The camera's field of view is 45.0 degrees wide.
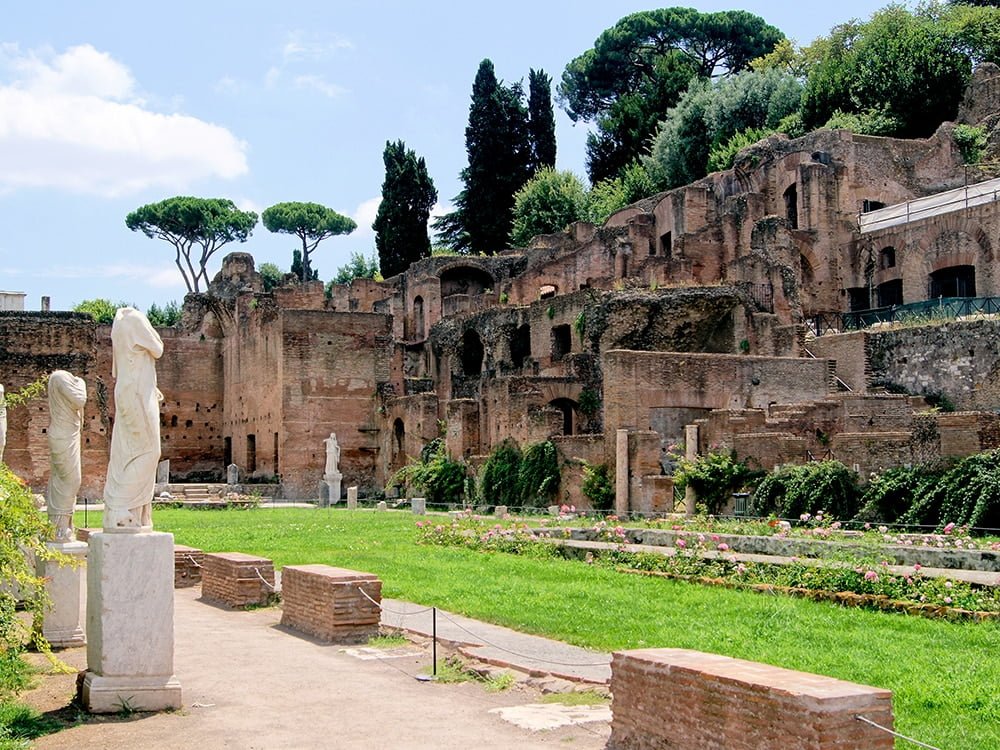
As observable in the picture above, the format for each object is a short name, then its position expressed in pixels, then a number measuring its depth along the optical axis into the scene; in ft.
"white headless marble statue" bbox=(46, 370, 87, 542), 39.47
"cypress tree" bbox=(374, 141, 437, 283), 225.56
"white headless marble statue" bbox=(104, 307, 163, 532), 28.48
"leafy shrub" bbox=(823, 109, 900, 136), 162.71
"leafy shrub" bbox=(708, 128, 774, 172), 176.04
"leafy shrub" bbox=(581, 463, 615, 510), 89.30
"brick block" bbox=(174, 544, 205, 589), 53.42
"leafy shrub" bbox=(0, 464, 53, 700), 27.43
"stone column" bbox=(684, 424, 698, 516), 85.10
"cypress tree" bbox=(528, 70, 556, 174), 233.14
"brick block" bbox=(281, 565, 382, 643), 36.81
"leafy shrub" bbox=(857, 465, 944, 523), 68.95
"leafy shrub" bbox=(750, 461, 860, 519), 72.08
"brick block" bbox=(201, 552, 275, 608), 45.19
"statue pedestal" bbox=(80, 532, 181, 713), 27.58
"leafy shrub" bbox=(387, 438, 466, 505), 110.11
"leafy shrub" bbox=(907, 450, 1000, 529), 63.00
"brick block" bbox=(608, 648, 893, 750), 18.97
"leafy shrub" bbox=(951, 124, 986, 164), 152.90
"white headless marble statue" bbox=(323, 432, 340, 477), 130.93
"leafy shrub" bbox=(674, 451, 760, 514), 79.51
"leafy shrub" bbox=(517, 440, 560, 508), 95.91
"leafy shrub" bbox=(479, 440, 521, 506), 100.01
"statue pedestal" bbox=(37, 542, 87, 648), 36.91
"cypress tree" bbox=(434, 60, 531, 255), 227.61
